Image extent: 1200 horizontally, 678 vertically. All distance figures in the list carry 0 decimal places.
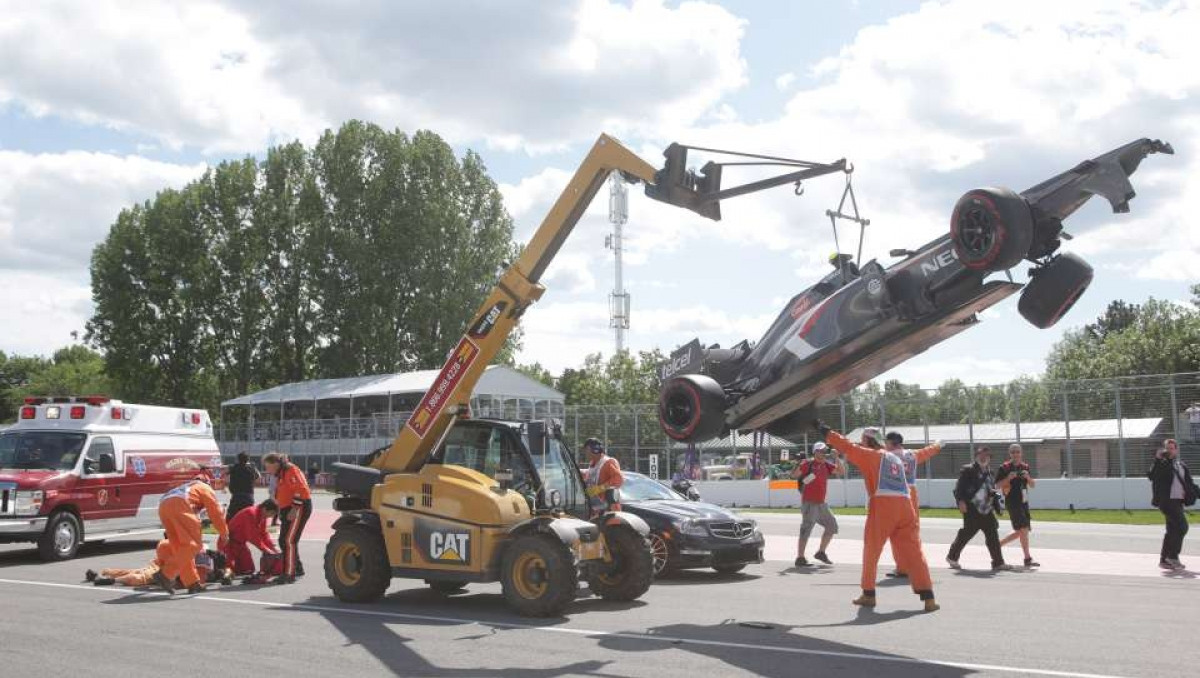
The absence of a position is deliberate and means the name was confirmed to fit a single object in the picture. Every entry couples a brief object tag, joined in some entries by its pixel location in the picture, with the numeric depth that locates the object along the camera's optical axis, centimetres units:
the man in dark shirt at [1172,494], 1416
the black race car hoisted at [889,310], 867
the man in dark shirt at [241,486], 1455
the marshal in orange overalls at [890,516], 1011
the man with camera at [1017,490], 1485
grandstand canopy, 4372
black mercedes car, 1332
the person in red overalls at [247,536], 1327
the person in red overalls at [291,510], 1307
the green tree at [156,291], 5953
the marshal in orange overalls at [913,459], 1160
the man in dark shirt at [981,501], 1422
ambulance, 1533
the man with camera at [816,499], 1520
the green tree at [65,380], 10944
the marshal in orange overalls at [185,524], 1196
